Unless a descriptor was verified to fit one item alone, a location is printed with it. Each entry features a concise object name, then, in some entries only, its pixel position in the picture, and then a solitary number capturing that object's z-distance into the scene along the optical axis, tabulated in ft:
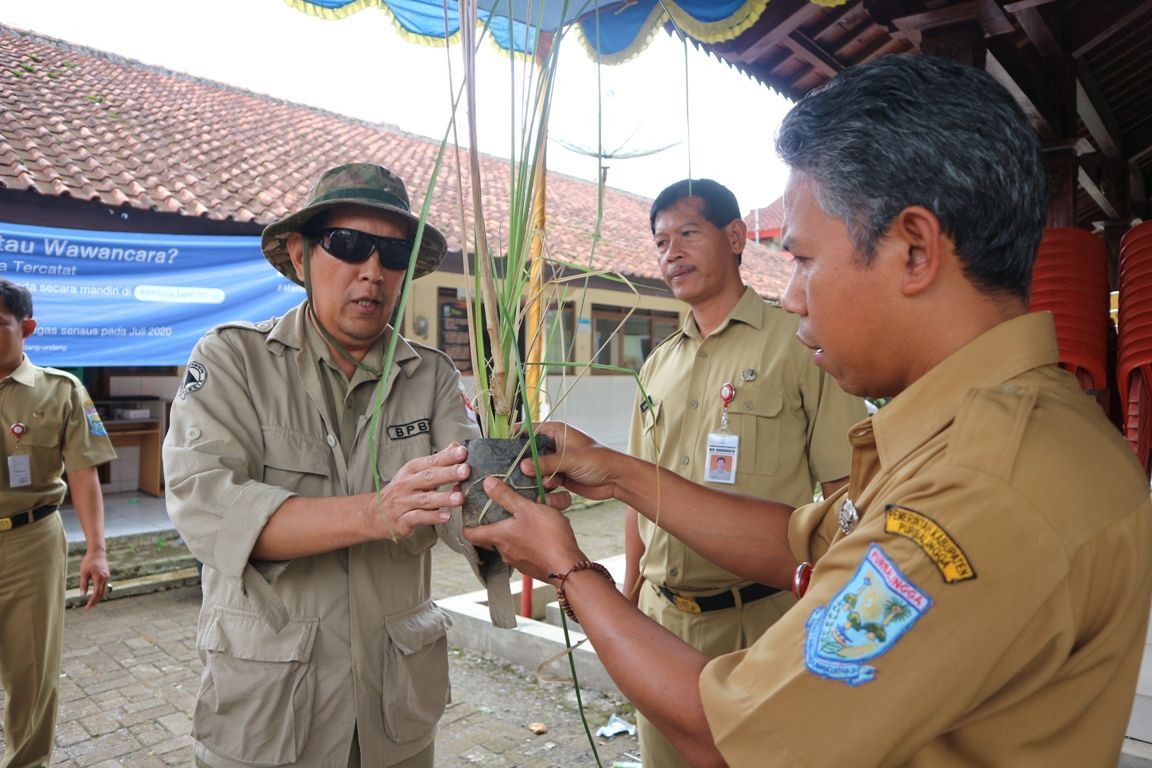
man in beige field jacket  4.79
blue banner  18.01
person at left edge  10.10
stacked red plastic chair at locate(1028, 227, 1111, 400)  8.33
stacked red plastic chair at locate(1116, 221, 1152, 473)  7.50
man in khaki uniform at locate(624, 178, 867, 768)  7.39
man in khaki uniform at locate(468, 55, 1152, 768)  2.61
